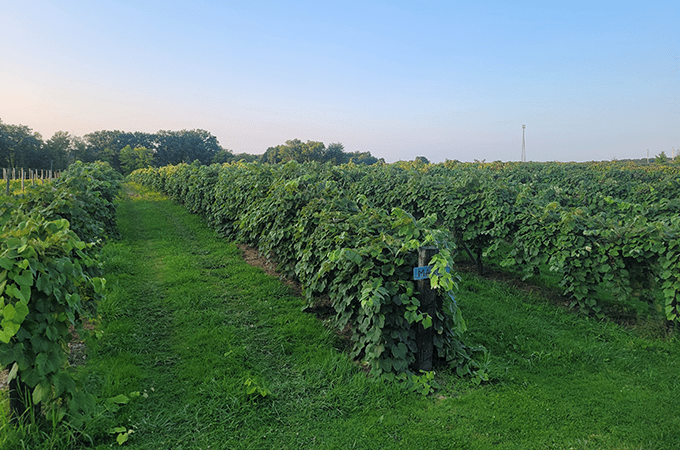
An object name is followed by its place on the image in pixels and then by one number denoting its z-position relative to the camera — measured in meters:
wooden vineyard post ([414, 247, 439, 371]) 3.84
